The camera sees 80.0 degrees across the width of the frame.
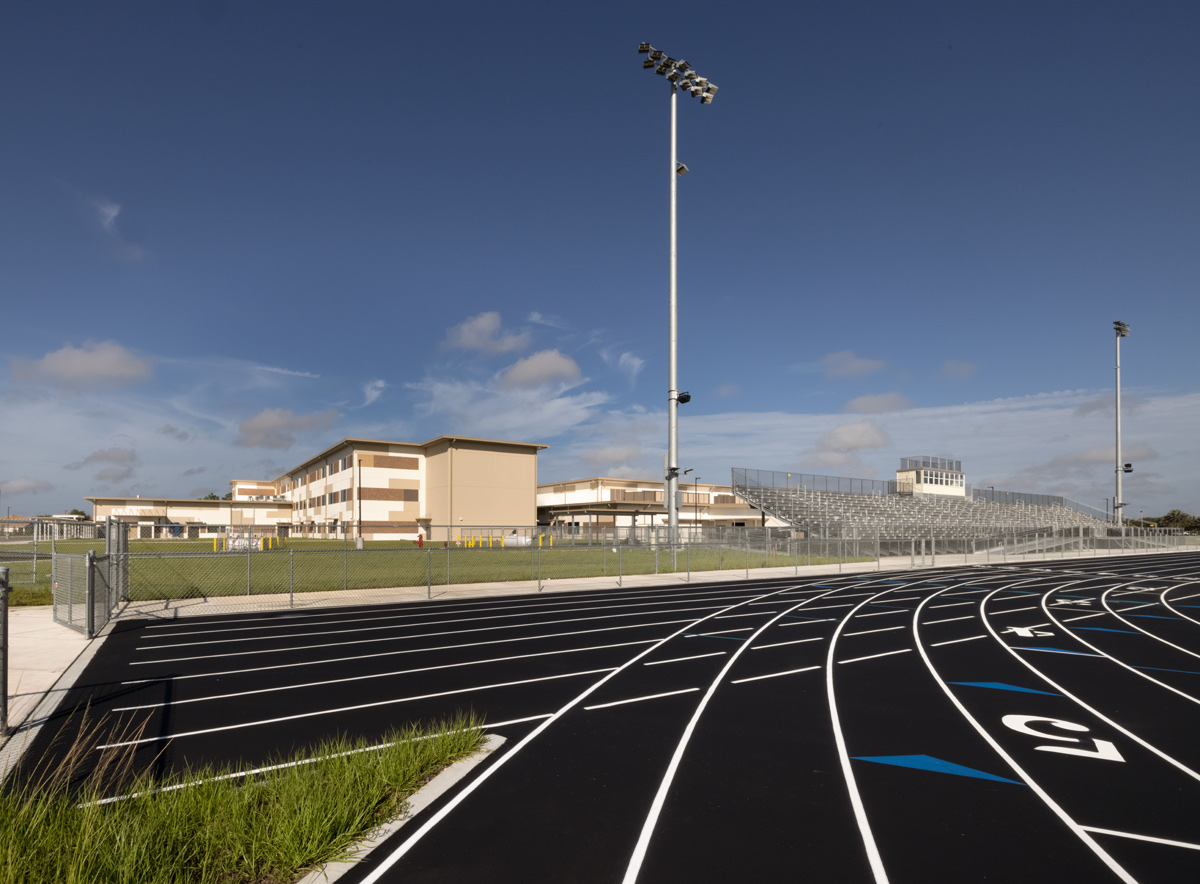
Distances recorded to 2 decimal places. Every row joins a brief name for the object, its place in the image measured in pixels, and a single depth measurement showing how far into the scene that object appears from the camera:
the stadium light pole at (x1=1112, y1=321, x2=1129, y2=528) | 64.94
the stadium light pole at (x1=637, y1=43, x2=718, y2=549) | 36.50
